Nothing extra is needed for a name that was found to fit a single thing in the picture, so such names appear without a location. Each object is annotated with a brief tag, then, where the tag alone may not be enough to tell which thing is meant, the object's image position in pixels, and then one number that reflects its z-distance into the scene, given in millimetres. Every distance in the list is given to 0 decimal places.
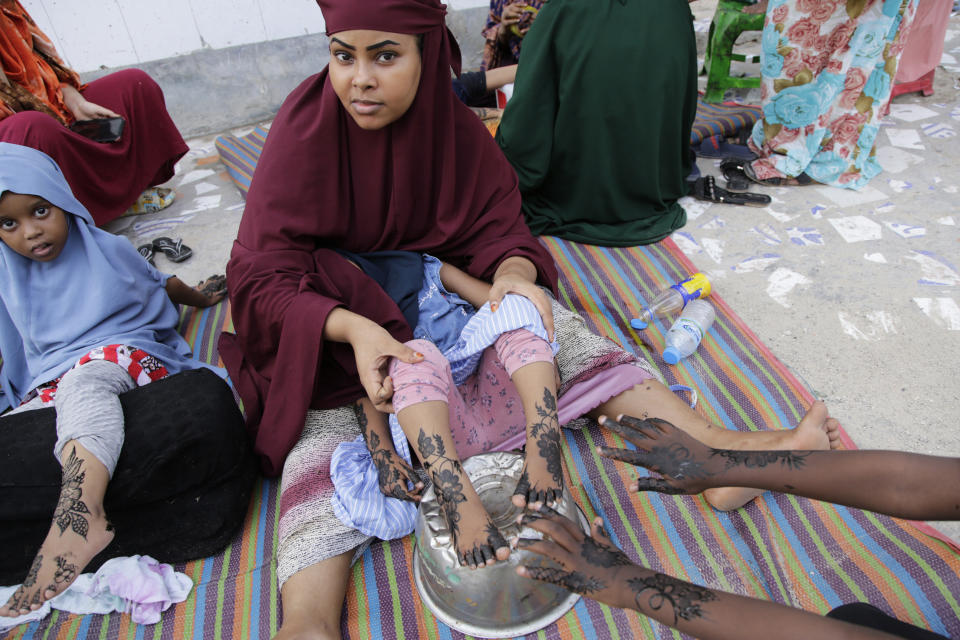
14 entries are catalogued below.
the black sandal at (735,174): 3500
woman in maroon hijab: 1694
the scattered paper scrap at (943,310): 2504
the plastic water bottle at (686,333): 2398
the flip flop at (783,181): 3541
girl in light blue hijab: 1969
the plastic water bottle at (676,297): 2654
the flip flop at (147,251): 3507
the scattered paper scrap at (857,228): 3070
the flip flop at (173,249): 3504
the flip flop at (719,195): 3409
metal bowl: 1484
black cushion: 1664
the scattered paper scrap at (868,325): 2500
